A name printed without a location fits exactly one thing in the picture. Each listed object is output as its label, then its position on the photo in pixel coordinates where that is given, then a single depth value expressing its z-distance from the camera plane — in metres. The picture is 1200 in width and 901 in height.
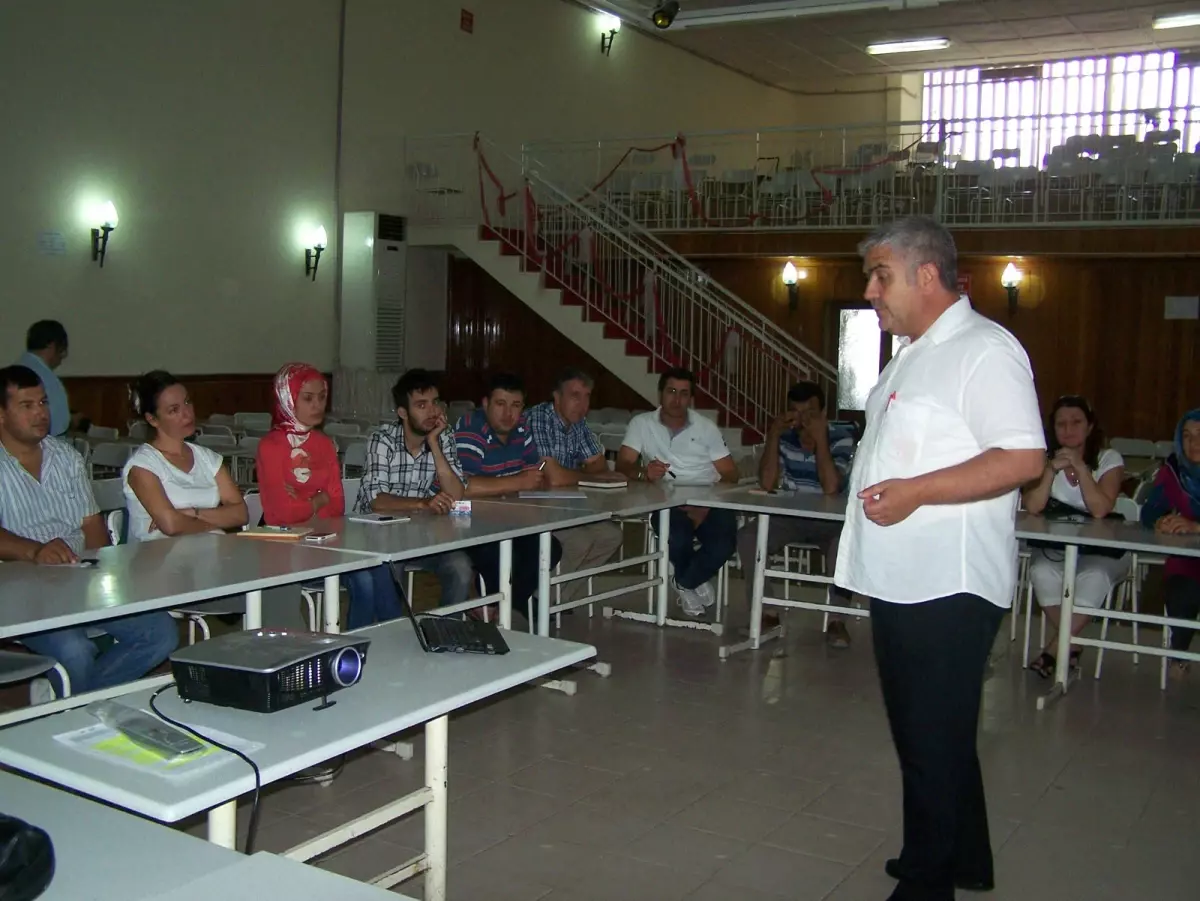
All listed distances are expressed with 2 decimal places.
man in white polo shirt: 5.79
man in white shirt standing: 2.43
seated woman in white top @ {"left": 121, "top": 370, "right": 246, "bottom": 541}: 4.13
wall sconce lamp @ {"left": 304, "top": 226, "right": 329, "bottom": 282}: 11.18
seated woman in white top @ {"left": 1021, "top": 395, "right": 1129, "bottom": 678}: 4.89
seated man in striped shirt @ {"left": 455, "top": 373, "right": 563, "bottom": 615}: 5.21
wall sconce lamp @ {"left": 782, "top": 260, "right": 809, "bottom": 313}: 12.54
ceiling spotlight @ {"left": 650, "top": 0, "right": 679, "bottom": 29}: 11.41
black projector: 2.05
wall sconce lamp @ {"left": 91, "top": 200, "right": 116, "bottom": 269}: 9.18
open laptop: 2.55
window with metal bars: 14.95
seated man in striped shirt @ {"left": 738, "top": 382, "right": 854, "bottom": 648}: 5.68
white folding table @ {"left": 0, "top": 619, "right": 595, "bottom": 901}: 1.77
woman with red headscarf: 4.39
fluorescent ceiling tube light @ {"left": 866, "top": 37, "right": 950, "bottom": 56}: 14.68
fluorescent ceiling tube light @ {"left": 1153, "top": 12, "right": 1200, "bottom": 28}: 13.34
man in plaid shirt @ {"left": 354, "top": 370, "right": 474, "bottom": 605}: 4.75
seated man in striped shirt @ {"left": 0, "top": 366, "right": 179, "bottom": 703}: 3.49
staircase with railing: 10.95
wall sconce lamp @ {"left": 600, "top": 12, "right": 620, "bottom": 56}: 14.44
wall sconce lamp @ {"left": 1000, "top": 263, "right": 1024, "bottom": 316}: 11.45
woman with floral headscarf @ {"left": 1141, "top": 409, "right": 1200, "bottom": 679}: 4.66
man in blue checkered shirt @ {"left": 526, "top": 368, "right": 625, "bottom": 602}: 5.63
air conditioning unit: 11.58
